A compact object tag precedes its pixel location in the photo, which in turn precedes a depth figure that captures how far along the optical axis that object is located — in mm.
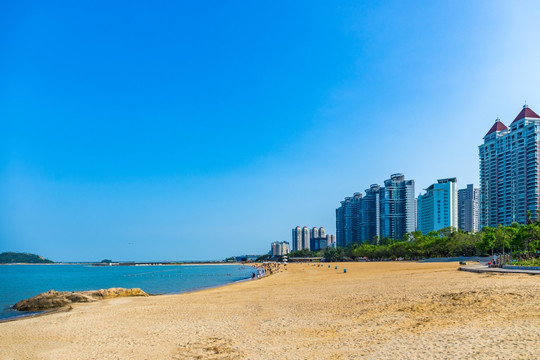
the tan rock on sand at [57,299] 27656
